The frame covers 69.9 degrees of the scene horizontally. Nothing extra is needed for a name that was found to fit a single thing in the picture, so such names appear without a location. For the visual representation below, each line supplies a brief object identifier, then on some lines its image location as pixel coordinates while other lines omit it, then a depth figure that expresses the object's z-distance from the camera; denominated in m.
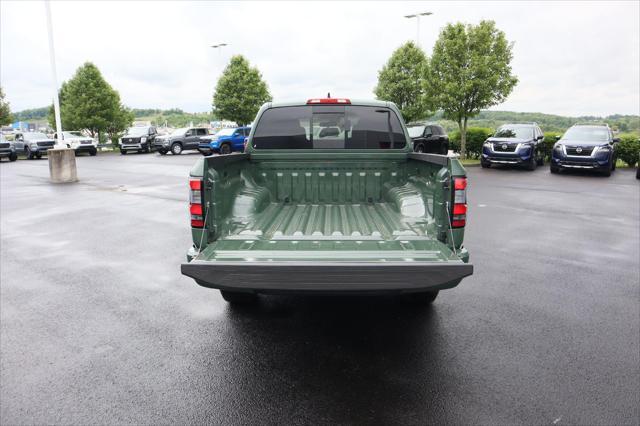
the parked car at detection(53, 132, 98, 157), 32.22
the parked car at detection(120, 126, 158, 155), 33.22
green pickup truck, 2.91
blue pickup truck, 27.92
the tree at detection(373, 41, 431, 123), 35.03
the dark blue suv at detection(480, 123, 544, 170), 18.22
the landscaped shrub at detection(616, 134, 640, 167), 19.98
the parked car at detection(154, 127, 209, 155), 30.91
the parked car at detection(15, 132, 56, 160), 29.89
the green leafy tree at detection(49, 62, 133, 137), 40.53
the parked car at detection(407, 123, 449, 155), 19.92
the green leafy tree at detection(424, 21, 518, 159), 22.12
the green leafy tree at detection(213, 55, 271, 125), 40.28
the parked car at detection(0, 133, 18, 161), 27.97
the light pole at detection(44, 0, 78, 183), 15.40
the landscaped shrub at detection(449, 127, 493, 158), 23.53
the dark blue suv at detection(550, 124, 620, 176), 16.57
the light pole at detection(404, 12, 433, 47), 32.66
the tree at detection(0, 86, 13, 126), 41.12
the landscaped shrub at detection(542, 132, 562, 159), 21.98
